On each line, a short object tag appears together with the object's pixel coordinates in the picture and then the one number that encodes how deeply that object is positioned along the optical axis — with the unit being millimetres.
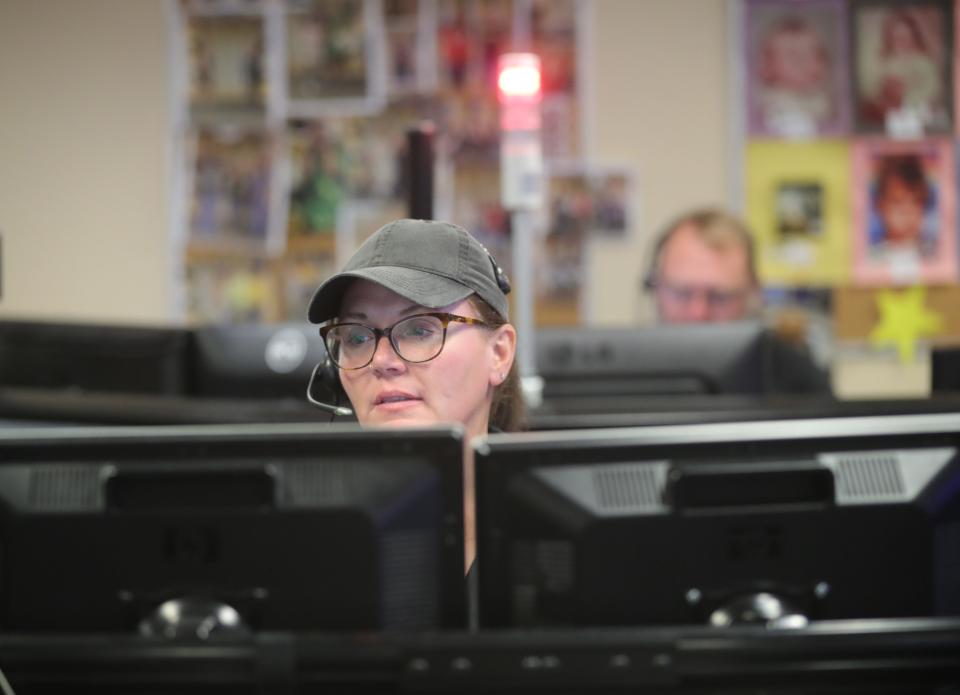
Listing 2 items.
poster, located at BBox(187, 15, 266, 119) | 7320
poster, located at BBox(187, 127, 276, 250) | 7344
